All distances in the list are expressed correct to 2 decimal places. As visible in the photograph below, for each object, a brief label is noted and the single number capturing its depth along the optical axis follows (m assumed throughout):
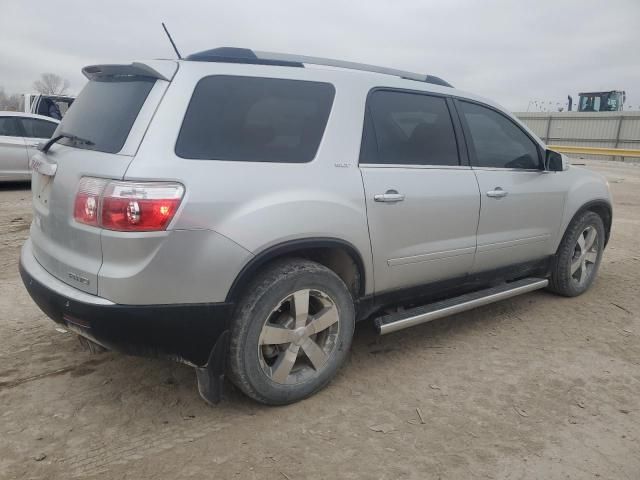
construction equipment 34.66
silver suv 2.30
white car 9.80
